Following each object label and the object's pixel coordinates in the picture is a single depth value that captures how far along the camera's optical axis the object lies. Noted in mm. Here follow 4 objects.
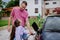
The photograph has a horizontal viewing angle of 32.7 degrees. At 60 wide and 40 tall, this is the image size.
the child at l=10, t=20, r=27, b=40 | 2857
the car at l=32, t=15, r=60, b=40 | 2498
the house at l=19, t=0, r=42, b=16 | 23211
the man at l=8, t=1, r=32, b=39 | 3014
